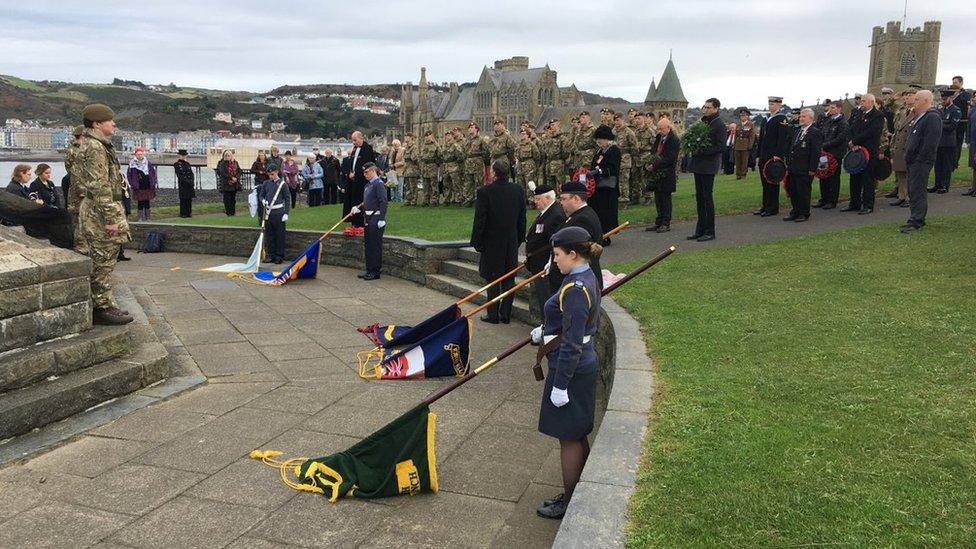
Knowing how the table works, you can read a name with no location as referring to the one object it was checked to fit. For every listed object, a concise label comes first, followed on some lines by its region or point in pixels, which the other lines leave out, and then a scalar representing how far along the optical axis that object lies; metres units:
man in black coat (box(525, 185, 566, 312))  7.96
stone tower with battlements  96.38
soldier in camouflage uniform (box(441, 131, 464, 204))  19.27
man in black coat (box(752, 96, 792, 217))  13.38
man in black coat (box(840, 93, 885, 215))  12.70
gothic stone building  115.88
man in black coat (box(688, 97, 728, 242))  11.93
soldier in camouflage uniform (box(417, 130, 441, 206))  19.97
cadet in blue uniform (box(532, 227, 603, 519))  4.21
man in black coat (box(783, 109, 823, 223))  12.56
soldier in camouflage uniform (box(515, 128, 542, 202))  17.64
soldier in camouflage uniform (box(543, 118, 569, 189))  17.12
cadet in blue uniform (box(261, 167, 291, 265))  14.26
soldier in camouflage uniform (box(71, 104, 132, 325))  7.34
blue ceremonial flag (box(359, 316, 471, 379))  7.34
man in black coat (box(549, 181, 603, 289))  6.75
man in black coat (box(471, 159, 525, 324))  9.52
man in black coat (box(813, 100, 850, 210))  13.15
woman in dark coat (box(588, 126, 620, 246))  11.30
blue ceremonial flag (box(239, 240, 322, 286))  12.48
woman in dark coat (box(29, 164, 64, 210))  14.73
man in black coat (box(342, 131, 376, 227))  16.36
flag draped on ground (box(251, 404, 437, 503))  4.64
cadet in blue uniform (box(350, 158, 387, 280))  12.47
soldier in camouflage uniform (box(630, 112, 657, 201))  16.31
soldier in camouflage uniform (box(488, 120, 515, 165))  17.41
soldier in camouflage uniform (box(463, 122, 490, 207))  18.48
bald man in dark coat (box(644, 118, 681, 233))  12.61
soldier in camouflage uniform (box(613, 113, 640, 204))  15.91
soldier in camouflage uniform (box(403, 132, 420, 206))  20.92
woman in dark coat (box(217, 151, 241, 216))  21.80
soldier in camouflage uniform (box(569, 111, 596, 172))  16.28
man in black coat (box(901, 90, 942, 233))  10.37
